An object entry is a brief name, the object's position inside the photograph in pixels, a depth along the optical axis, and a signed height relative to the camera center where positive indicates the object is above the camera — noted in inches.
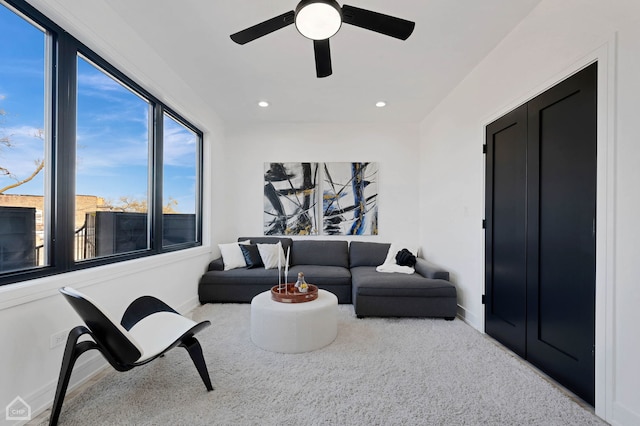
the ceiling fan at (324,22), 58.0 +43.7
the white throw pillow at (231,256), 153.0 -25.6
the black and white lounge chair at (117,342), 57.5 -32.0
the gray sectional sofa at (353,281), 124.0 -34.1
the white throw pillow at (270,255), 155.1 -24.8
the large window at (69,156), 63.8 +16.4
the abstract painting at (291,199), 181.0 +8.7
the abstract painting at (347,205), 180.5 +4.9
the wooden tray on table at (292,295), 102.0 -31.5
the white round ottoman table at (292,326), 93.4 -39.9
